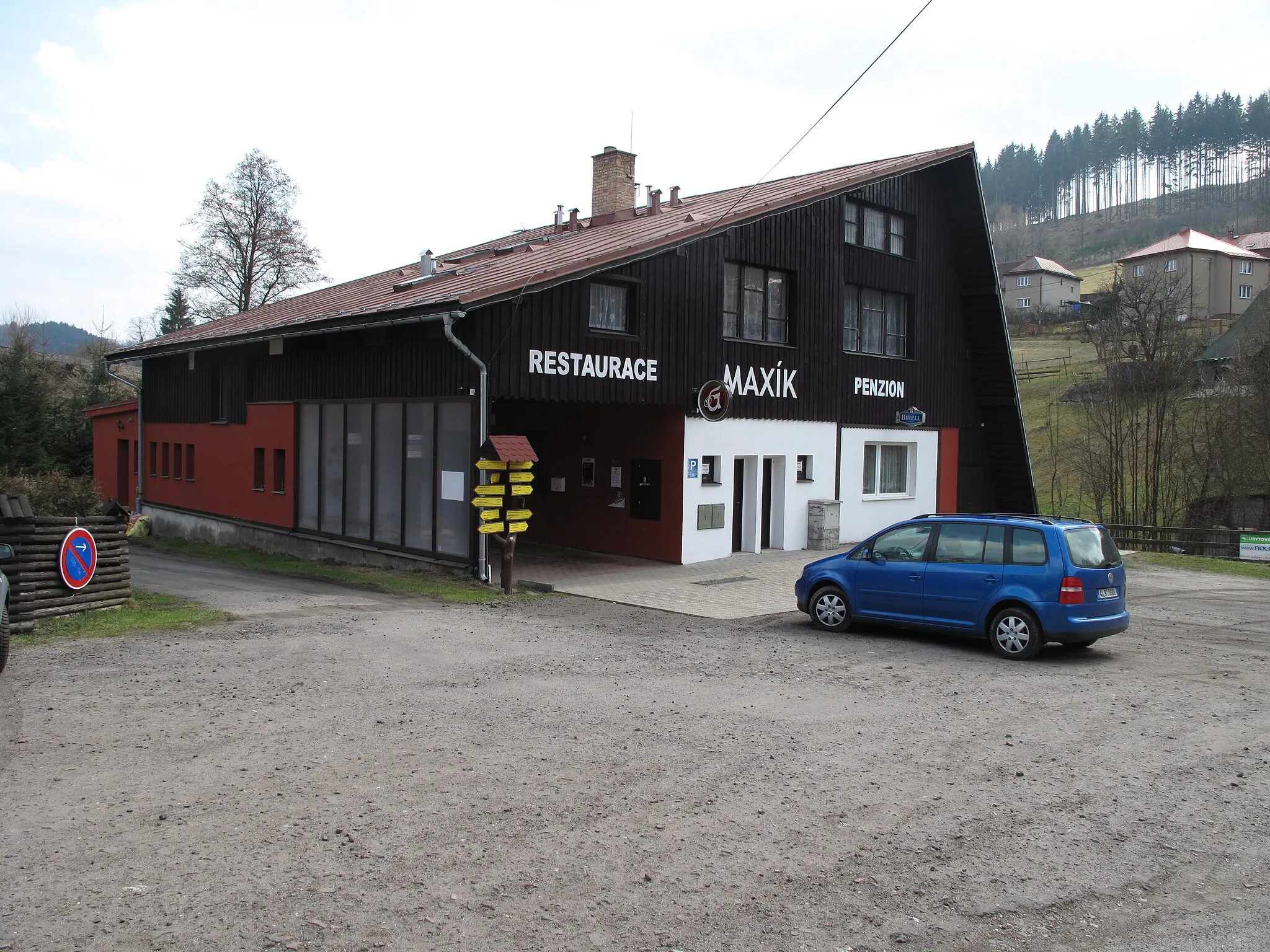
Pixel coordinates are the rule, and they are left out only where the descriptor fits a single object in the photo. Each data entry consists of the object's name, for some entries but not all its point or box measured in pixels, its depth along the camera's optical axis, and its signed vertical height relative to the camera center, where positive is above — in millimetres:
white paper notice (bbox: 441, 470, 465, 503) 16609 -359
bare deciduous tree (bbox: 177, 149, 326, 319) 42906 +8995
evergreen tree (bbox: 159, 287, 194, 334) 58500 +8255
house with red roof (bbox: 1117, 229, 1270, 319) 74625 +15419
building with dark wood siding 16984 +1705
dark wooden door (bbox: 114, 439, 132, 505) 32062 -344
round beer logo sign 18969 +1259
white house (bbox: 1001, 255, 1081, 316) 87812 +16443
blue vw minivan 10812 -1195
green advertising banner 22812 -1530
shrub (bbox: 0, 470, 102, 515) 14156 -543
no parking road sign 11742 -1197
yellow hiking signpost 15398 -320
